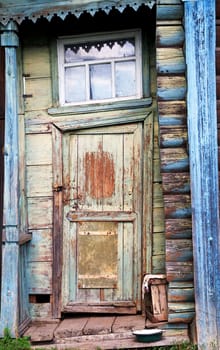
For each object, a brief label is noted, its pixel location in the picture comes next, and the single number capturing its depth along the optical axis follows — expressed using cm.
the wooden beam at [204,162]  511
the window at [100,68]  595
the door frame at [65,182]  584
